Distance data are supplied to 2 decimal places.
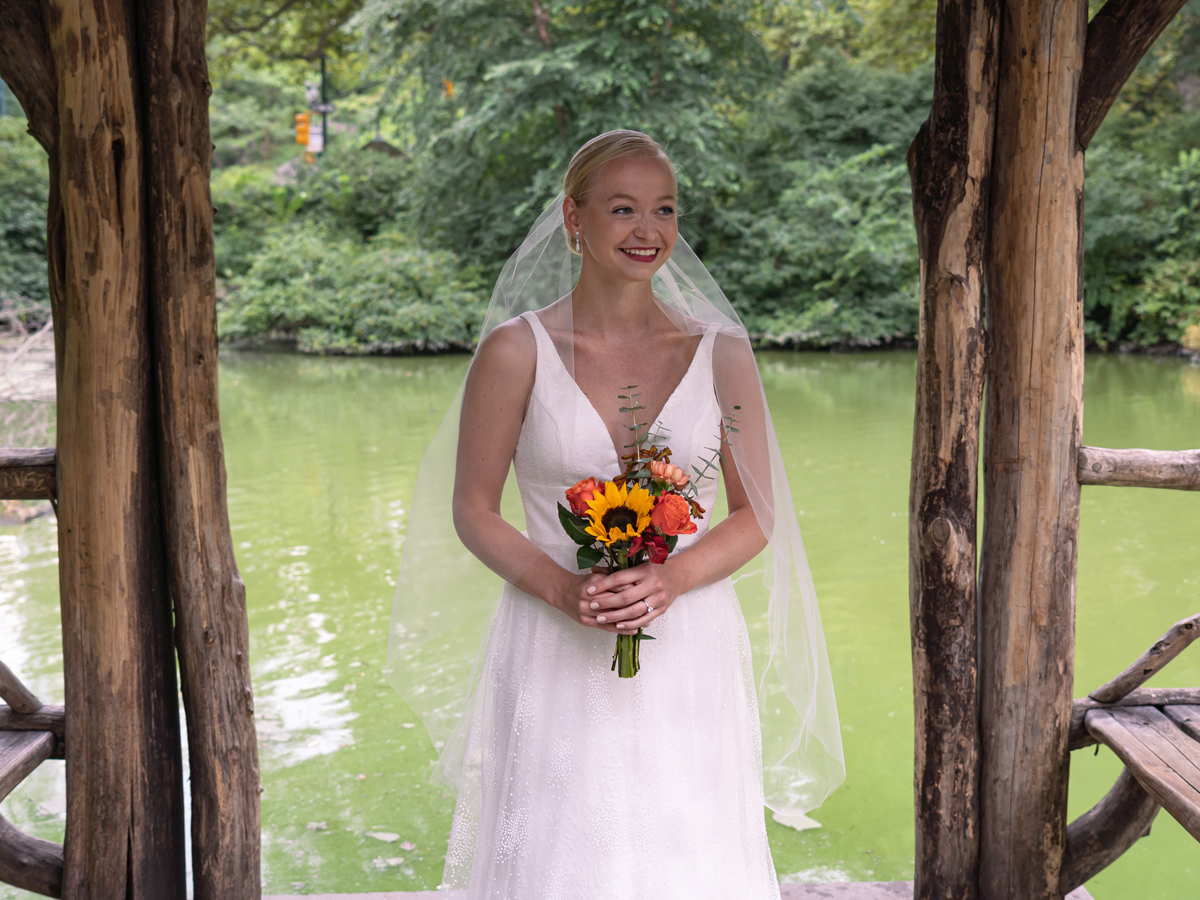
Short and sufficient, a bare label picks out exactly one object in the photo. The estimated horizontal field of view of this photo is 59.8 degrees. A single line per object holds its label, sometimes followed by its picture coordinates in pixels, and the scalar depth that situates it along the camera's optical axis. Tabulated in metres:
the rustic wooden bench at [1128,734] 2.36
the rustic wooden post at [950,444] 2.38
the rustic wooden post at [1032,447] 2.33
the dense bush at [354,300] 16.61
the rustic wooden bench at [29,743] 2.40
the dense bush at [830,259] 16.91
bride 2.01
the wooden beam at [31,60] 2.20
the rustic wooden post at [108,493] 2.21
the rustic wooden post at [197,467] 2.26
